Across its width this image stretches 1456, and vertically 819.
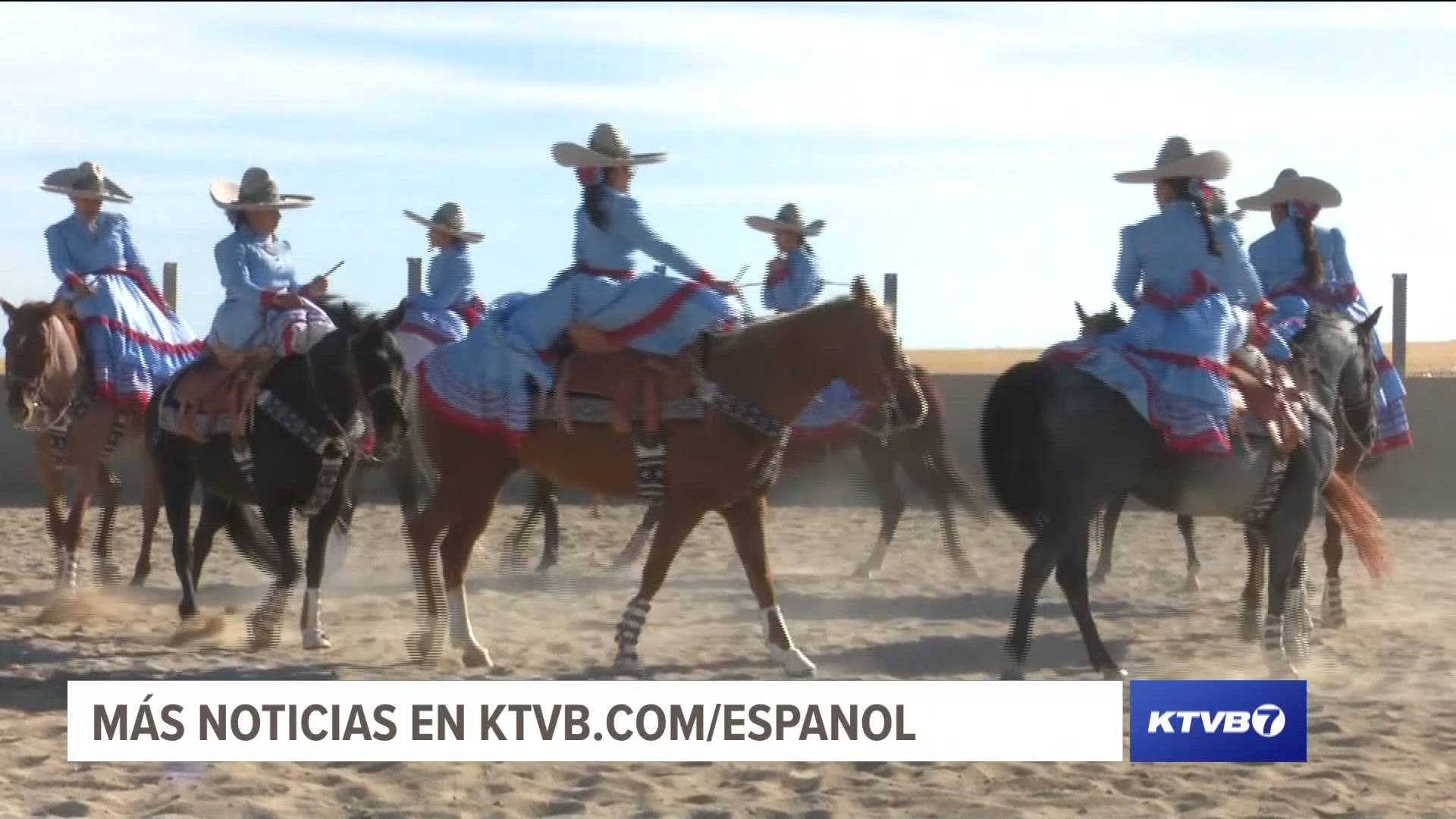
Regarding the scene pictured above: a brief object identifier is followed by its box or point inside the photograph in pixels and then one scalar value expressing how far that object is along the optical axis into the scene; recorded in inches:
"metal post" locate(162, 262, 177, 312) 697.0
